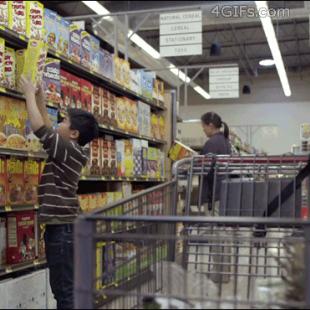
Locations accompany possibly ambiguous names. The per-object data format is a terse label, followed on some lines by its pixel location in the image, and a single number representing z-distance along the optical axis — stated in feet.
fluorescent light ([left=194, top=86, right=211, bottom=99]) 57.29
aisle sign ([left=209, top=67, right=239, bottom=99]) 28.63
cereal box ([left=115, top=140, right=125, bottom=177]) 16.27
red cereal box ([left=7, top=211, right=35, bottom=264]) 10.94
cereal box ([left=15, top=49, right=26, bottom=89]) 11.07
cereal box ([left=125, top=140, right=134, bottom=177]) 16.83
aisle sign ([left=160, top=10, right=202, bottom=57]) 21.15
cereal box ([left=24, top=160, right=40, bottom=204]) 11.28
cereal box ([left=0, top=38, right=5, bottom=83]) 10.52
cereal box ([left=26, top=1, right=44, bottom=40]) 11.34
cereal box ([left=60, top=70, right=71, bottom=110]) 12.73
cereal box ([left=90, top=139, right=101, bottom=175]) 14.35
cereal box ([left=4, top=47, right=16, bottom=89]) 10.78
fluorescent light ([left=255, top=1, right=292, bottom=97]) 24.36
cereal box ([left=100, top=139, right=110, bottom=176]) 15.07
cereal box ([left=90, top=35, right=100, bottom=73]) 14.55
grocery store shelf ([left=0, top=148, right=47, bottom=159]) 10.41
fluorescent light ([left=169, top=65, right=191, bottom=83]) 49.22
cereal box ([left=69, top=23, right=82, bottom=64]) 13.26
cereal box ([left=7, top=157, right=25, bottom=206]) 10.75
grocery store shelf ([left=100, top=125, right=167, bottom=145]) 15.56
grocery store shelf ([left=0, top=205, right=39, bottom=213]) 10.49
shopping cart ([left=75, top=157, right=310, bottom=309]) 4.15
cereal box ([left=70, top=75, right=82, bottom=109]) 13.32
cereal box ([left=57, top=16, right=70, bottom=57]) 12.62
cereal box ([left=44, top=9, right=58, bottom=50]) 12.04
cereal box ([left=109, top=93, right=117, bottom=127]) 15.84
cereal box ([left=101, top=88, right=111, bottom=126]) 15.31
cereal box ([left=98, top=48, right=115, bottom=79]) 15.26
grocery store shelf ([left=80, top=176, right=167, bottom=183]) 13.86
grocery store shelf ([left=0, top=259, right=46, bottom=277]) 10.57
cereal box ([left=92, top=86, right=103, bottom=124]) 14.67
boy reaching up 9.48
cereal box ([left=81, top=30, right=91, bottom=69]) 13.93
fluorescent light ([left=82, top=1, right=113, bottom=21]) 29.27
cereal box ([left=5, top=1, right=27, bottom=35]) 10.92
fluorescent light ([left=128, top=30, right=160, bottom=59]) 33.46
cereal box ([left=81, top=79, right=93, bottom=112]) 13.97
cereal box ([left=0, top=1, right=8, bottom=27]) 10.61
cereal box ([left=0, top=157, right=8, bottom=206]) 10.48
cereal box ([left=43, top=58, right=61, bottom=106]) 11.83
